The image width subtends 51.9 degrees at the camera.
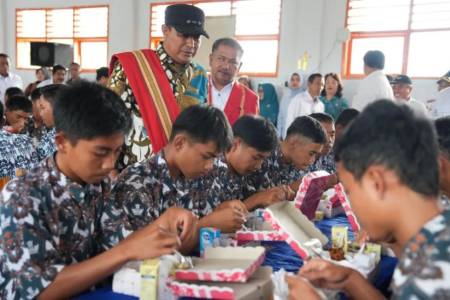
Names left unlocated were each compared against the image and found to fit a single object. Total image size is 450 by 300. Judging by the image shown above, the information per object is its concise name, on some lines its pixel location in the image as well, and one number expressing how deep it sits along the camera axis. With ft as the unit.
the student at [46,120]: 10.72
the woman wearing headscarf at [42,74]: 25.42
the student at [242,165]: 6.34
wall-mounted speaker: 25.05
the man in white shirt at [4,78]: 20.21
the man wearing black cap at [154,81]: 6.86
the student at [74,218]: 3.51
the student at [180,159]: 5.01
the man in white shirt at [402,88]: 14.52
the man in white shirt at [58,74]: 20.17
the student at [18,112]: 13.08
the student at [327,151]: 10.19
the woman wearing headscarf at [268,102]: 21.85
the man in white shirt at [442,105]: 12.06
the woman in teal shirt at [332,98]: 18.43
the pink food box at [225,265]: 3.47
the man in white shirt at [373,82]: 12.09
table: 4.54
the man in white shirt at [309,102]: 16.89
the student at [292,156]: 7.86
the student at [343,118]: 10.21
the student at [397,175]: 2.68
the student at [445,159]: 4.92
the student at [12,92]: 16.54
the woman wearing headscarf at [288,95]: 20.93
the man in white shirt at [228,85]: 8.72
